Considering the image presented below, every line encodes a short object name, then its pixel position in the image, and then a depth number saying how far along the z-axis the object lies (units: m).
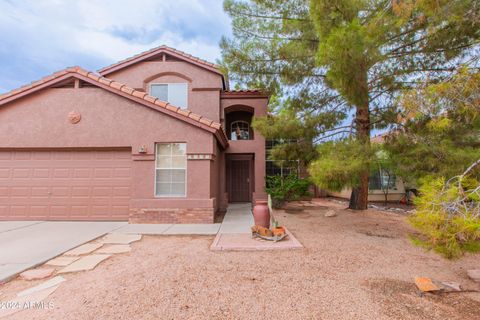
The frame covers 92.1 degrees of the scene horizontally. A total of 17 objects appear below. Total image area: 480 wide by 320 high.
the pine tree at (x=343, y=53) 5.44
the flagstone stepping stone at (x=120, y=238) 5.80
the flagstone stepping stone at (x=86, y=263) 4.16
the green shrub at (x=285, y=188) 11.32
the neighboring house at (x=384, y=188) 14.70
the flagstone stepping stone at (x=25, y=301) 2.94
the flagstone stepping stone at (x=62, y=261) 4.36
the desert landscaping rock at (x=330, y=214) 9.20
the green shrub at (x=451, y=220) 2.61
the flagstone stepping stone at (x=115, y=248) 5.11
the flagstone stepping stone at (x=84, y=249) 4.93
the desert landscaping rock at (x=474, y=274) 3.81
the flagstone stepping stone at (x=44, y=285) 3.37
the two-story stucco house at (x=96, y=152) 7.95
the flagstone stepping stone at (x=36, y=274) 3.82
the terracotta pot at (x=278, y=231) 5.91
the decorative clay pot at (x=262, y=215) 6.59
